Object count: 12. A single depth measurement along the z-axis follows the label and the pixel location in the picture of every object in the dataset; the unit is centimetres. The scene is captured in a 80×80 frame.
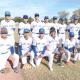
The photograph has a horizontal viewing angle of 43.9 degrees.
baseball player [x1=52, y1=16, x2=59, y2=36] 437
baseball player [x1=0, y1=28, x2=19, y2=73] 306
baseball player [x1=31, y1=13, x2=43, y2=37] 407
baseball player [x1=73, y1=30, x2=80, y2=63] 365
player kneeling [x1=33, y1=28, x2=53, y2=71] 335
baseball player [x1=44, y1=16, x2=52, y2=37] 422
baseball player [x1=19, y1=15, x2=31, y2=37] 413
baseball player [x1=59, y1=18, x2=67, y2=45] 442
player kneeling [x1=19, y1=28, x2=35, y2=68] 330
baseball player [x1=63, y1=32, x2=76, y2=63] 349
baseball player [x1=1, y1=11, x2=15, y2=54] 360
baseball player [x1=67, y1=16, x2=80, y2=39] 422
